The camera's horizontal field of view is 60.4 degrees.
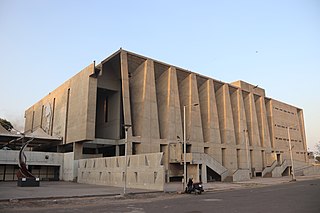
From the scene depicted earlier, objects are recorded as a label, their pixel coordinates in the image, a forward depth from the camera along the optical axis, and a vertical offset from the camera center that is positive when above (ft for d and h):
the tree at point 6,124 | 291.99 +46.27
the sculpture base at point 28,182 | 103.81 -5.25
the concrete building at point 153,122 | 147.54 +28.25
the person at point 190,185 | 83.99 -5.80
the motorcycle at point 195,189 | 82.99 -6.90
